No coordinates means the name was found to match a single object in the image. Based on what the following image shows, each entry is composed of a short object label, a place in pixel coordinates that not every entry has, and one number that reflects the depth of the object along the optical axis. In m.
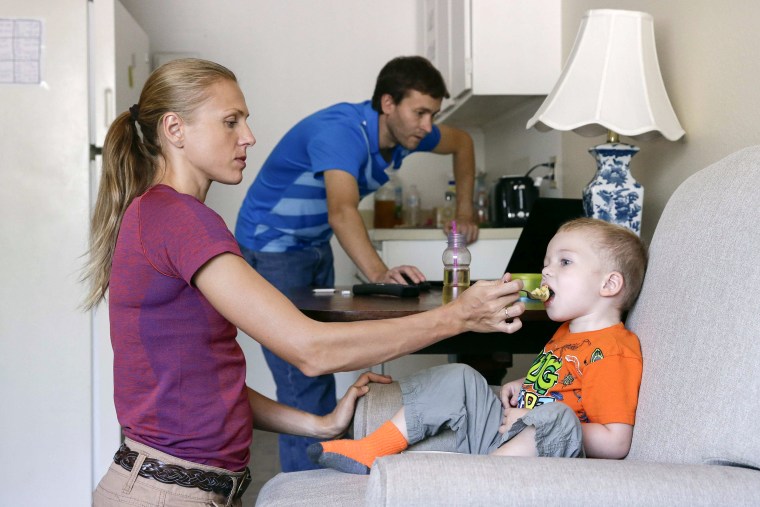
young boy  1.28
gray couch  0.91
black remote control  1.93
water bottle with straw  1.95
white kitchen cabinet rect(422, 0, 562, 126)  3.02
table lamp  1.97
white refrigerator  2.78
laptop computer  2.09
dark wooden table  1.63
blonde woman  1.19
